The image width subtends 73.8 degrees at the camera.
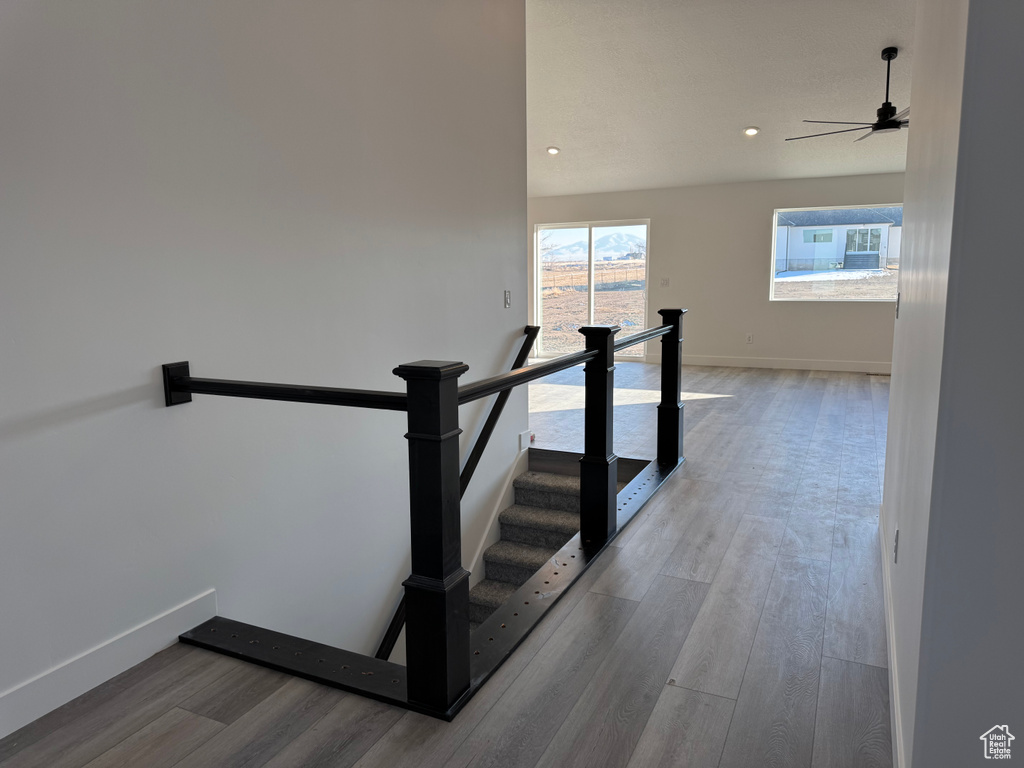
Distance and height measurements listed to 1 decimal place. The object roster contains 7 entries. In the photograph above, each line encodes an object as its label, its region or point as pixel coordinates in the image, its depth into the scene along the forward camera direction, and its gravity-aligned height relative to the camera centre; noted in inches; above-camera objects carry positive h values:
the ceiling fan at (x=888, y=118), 187.9 +43.1
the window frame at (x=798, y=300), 306.2 -4.4
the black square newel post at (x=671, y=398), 145.9 -26.5
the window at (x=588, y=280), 351.6 -2.2
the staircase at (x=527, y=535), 153.5 -59.6
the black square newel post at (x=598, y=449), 107.8 -27.5
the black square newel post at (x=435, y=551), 63.2 -26.3
